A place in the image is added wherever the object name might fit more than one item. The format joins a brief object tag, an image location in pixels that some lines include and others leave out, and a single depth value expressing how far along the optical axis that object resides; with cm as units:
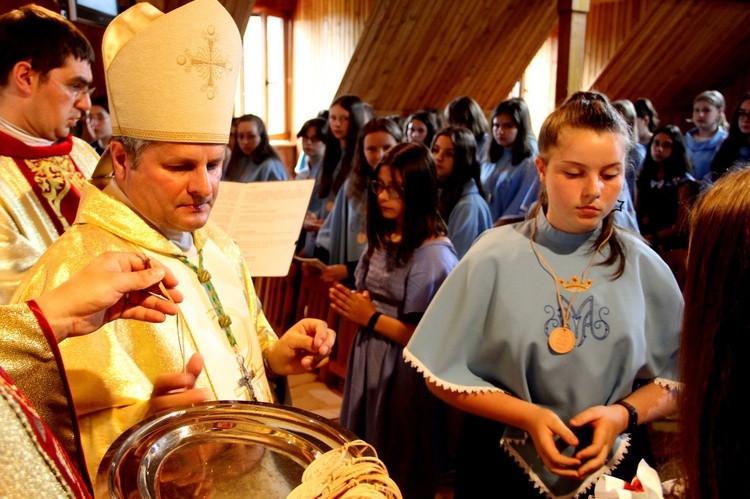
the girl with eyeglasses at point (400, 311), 292
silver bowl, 90
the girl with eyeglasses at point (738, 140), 578
